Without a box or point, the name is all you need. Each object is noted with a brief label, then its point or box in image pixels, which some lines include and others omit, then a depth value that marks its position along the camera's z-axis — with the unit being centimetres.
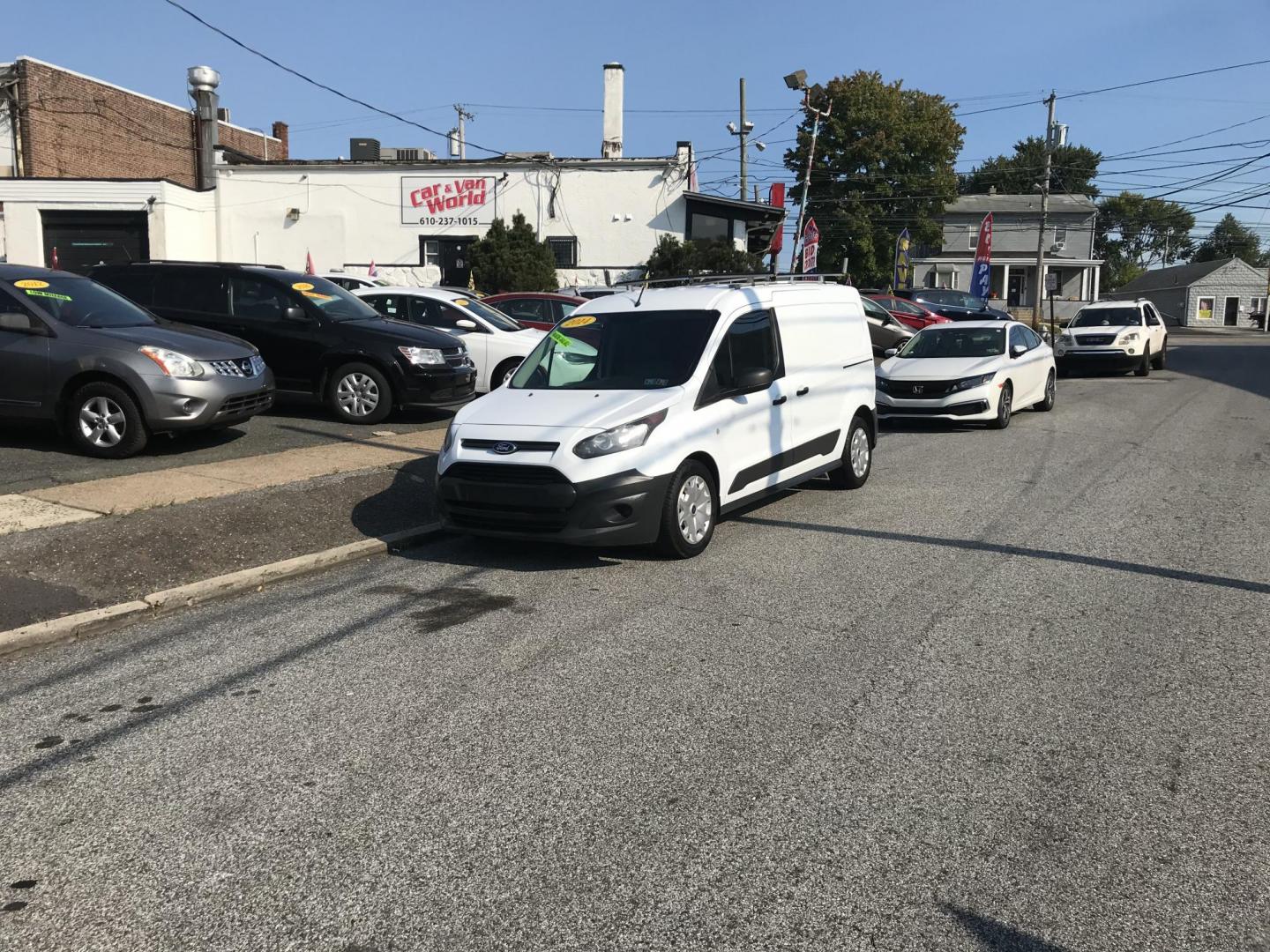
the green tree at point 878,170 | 6300
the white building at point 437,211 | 3491
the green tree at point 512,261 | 3145
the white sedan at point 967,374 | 1496
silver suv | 966
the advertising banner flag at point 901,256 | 3744
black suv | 1248
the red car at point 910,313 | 2889
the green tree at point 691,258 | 3189
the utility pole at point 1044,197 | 4721
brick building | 3045
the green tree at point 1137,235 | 11481
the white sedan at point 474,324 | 1559
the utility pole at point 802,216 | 3060
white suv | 2483
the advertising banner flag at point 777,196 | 3725
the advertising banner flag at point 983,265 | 3288
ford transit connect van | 720
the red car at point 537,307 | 1950
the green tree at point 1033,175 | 9144
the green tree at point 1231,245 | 11788
